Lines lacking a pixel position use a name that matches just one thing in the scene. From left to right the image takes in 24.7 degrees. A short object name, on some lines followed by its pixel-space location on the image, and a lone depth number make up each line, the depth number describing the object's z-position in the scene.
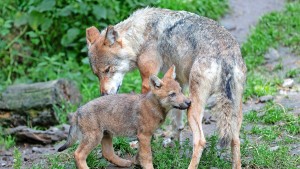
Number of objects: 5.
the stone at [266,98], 11.00
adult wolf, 7.96
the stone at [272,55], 12.82
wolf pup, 7.96
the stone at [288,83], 11.55
